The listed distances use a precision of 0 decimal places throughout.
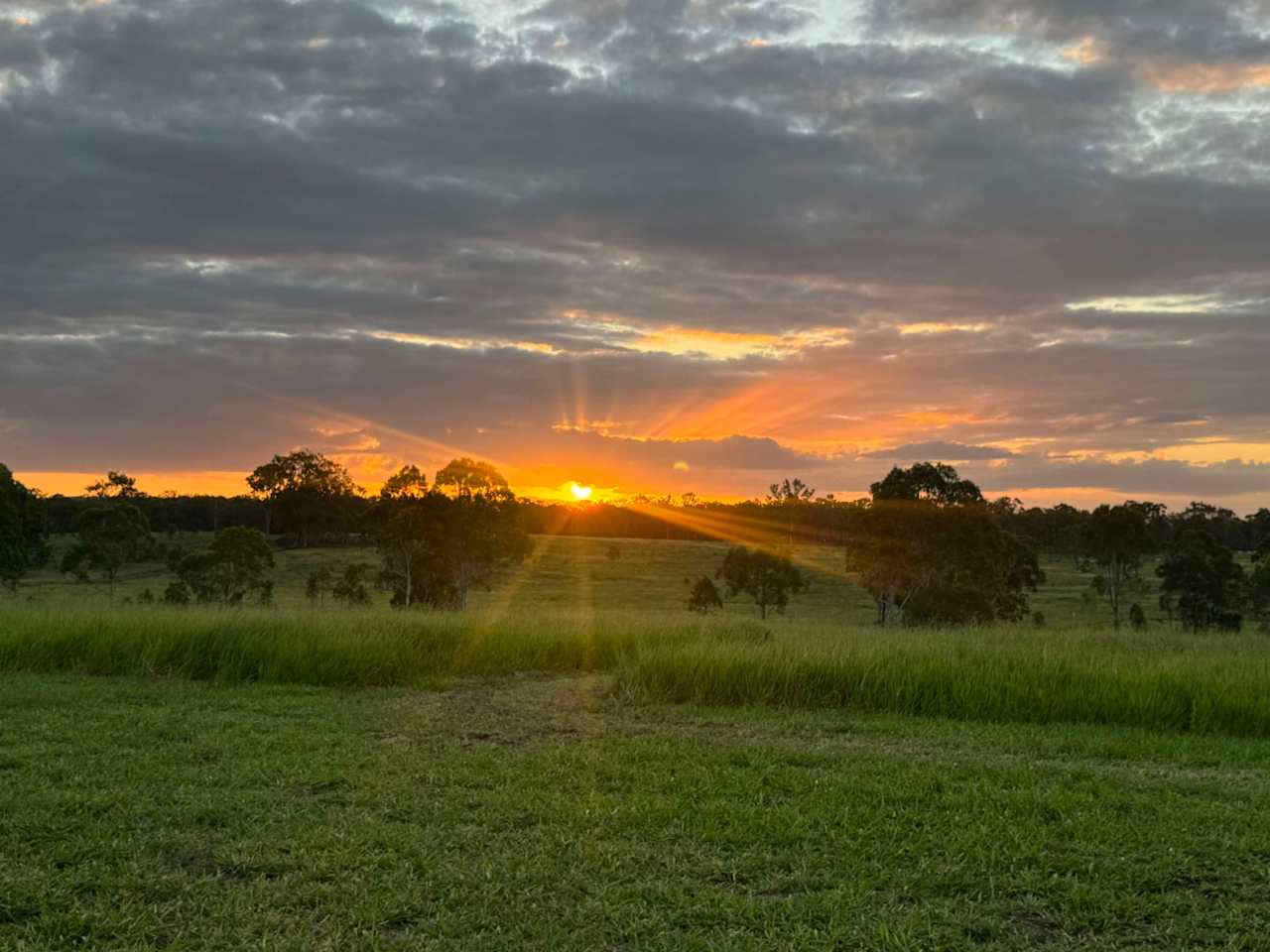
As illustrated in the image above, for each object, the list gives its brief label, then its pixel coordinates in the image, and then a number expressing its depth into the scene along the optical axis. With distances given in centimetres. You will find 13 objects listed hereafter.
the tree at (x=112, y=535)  5550
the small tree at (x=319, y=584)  5925
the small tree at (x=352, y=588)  5438
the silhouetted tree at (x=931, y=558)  4147
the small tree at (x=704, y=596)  5697
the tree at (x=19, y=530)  3653
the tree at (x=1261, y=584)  5144
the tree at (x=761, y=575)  5653
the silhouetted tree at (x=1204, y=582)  5275
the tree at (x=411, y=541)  4678
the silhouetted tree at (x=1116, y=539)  5709
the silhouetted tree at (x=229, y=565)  5153
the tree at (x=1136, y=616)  5236
